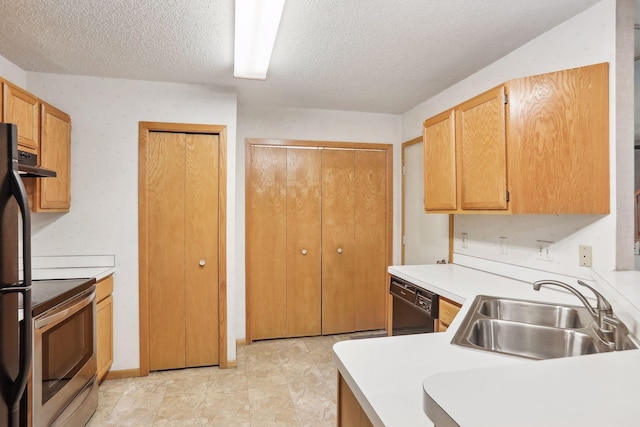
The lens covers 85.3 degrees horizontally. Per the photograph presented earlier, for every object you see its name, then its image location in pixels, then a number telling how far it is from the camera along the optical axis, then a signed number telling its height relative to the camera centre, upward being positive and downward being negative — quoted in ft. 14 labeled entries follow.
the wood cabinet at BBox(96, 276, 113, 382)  8.27 -2.77
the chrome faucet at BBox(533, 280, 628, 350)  3.67 -1.22
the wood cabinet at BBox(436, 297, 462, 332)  6.26 -1.83
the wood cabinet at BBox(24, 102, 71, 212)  7.55 +1.17
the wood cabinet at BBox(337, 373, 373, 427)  3.26 -2.00
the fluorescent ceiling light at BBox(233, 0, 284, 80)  5.62 +3.33
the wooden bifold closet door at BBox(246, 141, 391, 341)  11.73 -0.93
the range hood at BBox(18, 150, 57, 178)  5.60 +0.98
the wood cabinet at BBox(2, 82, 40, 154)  6.59 +1.98
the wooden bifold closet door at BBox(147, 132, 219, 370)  9.49 -1.00
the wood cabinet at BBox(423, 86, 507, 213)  6.50 +1.20
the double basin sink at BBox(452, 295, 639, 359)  4.31 -1.59
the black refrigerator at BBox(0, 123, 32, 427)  4.25 -0.97
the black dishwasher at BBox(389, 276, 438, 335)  6.90 -2.05
